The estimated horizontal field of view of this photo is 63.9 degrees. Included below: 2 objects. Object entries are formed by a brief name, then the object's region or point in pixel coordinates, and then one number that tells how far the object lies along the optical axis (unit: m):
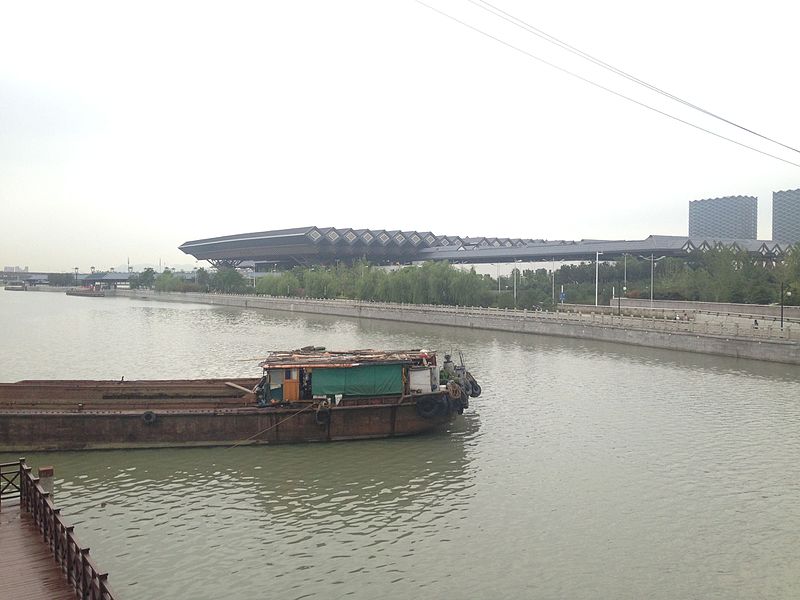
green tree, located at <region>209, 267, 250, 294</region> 148.62
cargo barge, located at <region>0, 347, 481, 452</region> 20.89
